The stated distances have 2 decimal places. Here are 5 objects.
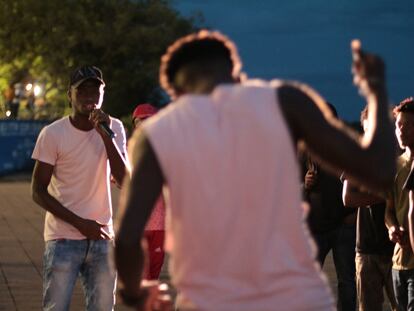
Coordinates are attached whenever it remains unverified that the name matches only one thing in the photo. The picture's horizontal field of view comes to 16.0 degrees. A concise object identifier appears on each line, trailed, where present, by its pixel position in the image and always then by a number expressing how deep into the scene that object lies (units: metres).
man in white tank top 4.22
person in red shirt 10.47
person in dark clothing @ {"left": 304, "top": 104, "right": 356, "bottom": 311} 10.52
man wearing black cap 8.12
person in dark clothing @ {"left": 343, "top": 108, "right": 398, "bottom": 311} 9.46
